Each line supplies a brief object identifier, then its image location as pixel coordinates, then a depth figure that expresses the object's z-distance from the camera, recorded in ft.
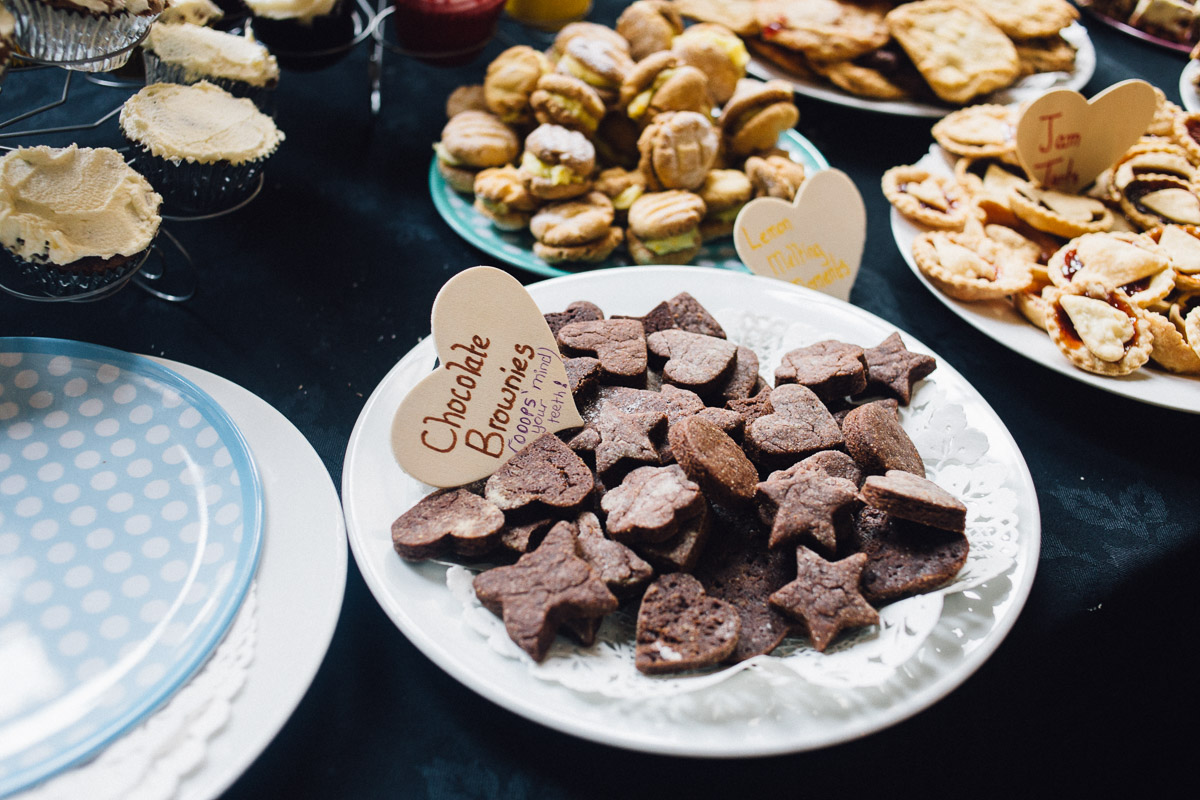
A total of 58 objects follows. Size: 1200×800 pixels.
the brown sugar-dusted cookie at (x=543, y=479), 1.94
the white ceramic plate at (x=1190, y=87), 3.17
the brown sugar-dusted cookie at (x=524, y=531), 1.90
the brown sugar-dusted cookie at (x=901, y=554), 1.88
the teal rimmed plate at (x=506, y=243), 2.61
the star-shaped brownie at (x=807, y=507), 1.89
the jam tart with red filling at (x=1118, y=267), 2.44
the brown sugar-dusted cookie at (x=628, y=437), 1.99
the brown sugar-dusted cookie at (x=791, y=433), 2.04
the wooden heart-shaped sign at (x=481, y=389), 1.93
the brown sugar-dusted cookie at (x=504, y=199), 2.62
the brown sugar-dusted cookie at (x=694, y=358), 2.15
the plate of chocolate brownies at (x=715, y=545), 1.75
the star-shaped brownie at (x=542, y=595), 1.77
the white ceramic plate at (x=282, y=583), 1.68
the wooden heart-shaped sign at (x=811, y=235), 2.45
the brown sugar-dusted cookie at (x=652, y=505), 1.86
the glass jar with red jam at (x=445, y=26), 2.84
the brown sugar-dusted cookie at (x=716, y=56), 2.88
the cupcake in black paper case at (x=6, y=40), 1.78
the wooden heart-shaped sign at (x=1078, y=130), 2.69
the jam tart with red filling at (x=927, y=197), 2.67
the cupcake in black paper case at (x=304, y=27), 2.59
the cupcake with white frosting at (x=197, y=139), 2.17
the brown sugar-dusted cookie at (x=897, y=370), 2.18
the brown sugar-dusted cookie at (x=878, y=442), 2.03
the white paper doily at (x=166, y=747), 1.63
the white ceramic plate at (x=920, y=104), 3.14
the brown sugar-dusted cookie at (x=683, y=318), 2.28
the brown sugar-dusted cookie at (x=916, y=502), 1.88
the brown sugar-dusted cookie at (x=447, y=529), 1.87
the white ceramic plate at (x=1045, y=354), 2.30
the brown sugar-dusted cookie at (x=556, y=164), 2.63
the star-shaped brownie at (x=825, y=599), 1.82
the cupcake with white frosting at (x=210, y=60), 2.28
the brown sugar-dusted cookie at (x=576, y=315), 2.26
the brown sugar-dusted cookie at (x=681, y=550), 1.88
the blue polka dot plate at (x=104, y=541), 1.71
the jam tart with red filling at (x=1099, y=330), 2.32
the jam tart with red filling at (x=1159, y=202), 2.69
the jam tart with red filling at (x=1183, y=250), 2.48
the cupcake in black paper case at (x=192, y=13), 2.32
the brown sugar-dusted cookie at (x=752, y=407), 2.11
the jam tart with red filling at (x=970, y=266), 2.47
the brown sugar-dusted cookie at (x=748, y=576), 1.85
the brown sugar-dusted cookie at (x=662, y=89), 2.72
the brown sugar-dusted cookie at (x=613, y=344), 2.16
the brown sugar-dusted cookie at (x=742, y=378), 2.19
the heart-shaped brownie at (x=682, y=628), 1.78
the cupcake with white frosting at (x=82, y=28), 1.91
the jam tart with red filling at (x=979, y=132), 2.86
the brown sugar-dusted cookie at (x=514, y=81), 2.79
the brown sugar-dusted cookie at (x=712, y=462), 1.93
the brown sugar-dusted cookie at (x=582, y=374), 2.11
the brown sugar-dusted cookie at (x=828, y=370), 2.16
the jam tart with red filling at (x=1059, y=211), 2.65
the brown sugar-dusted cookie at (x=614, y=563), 1.85
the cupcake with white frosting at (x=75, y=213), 1.95
